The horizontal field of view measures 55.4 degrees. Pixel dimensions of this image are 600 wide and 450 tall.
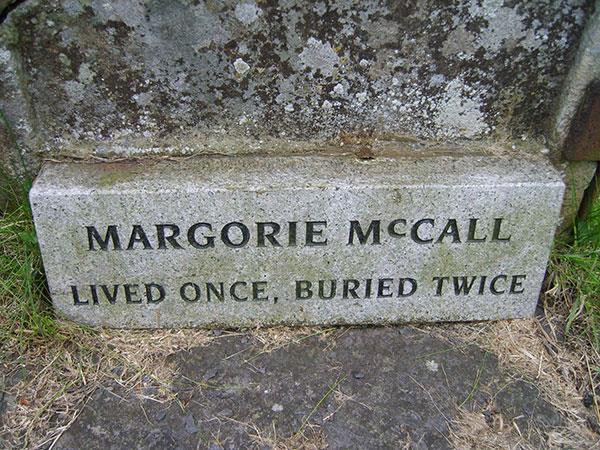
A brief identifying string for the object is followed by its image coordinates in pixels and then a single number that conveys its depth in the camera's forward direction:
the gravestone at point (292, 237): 0.52
